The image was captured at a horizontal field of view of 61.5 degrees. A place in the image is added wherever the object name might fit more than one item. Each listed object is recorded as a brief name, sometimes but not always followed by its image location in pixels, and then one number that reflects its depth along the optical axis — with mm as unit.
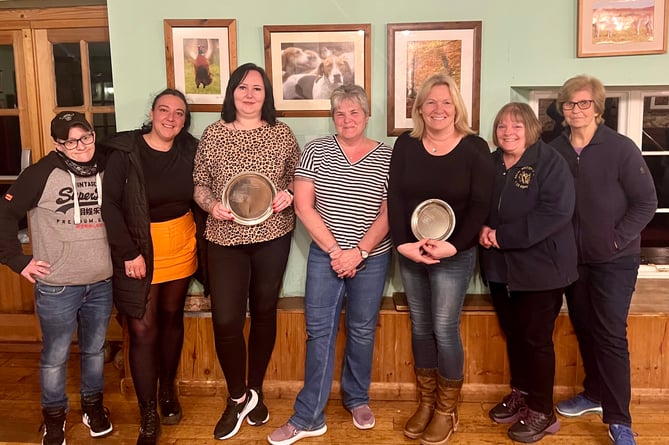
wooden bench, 2459
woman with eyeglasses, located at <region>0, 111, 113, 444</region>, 1998
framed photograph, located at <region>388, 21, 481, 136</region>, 2484
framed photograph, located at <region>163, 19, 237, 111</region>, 2525
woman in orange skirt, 2061
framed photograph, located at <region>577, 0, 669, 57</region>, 2432
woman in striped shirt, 2129
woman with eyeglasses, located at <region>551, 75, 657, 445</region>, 2070
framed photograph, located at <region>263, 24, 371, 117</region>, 2510
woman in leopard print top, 2154
